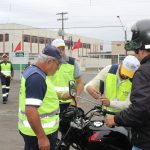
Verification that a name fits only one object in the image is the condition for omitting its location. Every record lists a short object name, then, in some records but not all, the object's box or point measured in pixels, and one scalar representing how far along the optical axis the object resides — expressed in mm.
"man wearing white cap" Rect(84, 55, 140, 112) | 4297
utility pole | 63191
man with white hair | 3768
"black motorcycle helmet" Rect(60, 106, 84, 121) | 4234
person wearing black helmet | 2840
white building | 69688
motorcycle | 3832
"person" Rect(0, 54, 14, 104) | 15969
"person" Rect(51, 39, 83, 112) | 5914
